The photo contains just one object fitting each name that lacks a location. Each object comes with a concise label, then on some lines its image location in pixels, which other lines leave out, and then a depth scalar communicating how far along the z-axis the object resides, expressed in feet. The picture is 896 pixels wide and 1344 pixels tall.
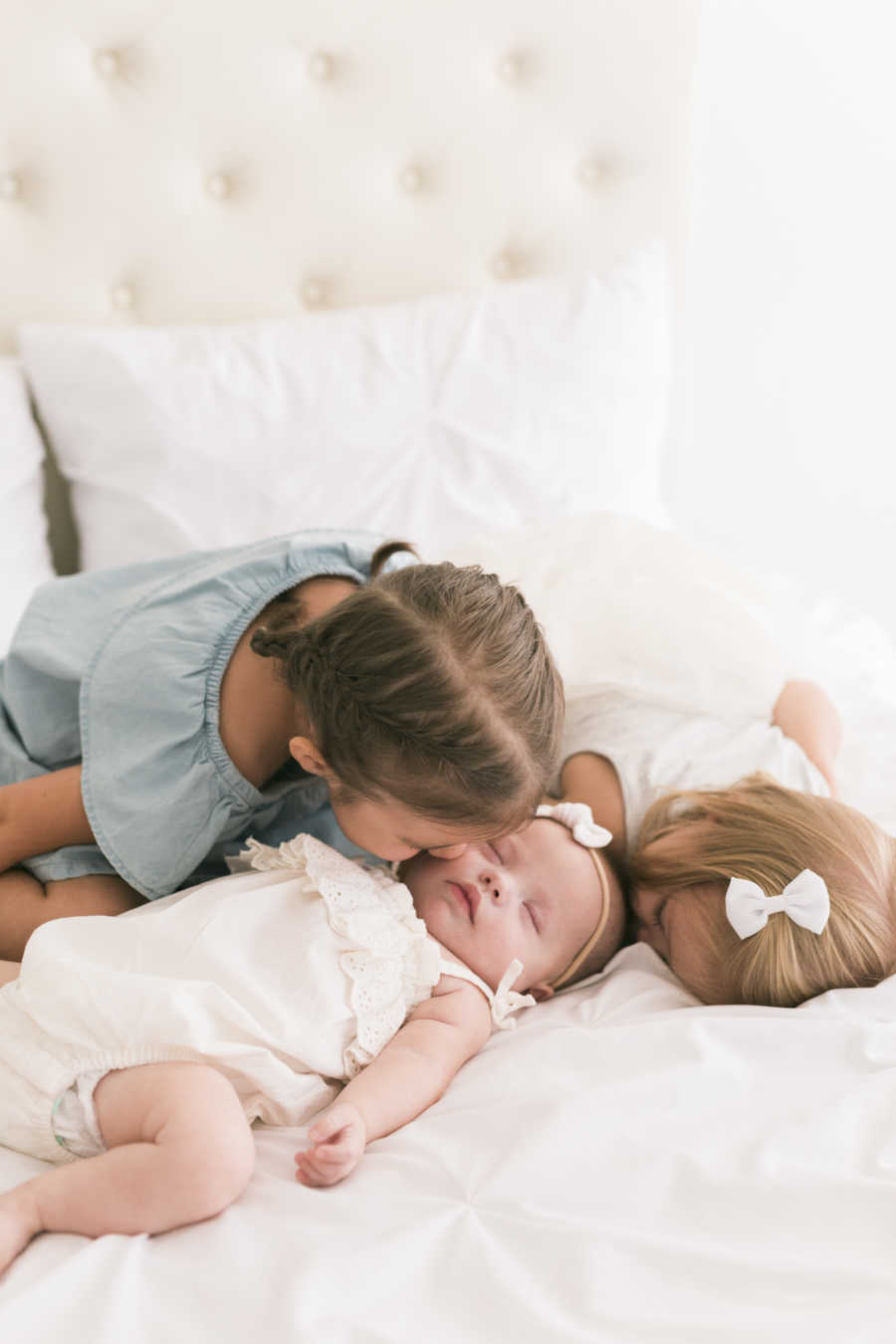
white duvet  2.27
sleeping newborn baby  2.66
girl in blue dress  2.96
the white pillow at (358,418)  5.22
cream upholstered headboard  5.40
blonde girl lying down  3.51
